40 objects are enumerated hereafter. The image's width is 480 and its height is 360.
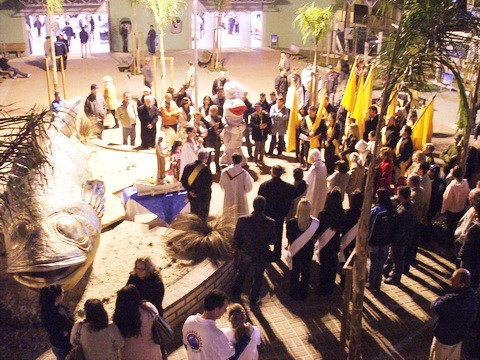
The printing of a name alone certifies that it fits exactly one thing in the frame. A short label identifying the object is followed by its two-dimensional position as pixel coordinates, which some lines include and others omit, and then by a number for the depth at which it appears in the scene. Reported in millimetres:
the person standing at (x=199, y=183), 8844
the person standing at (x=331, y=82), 17077
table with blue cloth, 9656
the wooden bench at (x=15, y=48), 28672
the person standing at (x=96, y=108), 14484
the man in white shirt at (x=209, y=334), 4934
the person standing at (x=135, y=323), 5051
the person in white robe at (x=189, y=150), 10000
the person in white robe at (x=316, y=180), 9367
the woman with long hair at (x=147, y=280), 5738
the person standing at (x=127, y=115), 13438
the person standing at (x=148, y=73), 18484
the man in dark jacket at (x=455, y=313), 5766
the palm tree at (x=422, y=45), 5598
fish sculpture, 6215
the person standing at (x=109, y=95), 15617
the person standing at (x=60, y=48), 23323
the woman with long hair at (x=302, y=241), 7457
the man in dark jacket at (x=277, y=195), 8445
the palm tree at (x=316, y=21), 16531
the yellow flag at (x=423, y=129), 11797
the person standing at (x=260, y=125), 12734
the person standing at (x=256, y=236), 7328
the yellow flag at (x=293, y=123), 13312
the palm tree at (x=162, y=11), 16312
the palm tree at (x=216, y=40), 24327
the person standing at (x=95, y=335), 4852
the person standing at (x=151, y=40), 29472
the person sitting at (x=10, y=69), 23998
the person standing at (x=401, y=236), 7789
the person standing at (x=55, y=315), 5461
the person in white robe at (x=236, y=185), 8984
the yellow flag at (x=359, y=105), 13672
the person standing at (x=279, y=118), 13484
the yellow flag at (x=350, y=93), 14304
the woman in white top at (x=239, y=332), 5016
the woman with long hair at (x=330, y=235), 7660
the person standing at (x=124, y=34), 30688
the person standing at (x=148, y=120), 13367
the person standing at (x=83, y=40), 29297
